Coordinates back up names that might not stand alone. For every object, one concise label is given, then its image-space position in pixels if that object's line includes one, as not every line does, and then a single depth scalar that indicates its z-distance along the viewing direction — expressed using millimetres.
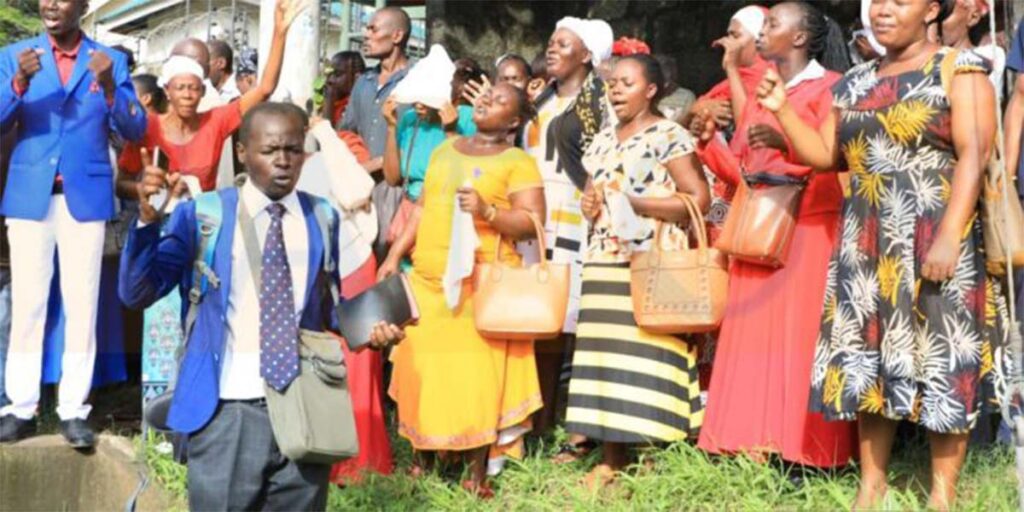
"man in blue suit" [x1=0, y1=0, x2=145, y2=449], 6277
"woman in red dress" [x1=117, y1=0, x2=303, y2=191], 6527
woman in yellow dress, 5934
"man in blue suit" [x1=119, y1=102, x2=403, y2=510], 4277
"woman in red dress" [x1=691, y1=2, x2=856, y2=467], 5359
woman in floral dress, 4625
